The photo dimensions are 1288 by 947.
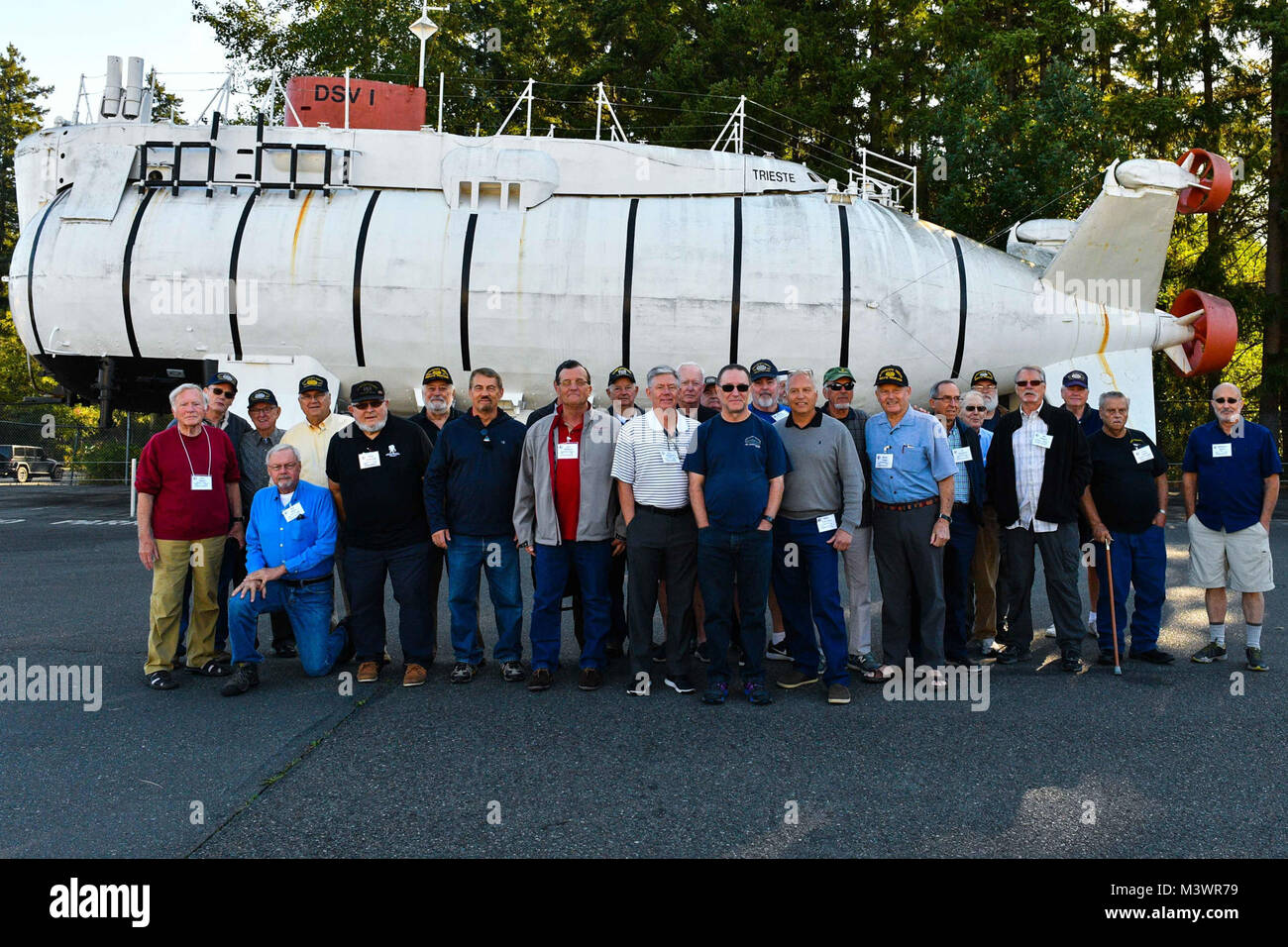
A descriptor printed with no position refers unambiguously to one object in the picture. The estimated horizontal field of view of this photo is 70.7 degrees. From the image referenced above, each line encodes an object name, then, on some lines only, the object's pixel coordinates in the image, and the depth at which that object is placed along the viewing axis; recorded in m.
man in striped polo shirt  5.54
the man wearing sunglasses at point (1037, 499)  6.17
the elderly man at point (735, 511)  5.32
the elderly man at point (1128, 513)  6.36
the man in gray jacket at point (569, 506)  5.74
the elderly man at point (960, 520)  6.34
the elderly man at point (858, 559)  6.11
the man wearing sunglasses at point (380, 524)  5.84
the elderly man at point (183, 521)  5.73
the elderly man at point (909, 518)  5.79
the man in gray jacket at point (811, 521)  5.55
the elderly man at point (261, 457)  6.47
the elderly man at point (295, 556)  5.84
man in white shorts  6.27
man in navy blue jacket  5.81
